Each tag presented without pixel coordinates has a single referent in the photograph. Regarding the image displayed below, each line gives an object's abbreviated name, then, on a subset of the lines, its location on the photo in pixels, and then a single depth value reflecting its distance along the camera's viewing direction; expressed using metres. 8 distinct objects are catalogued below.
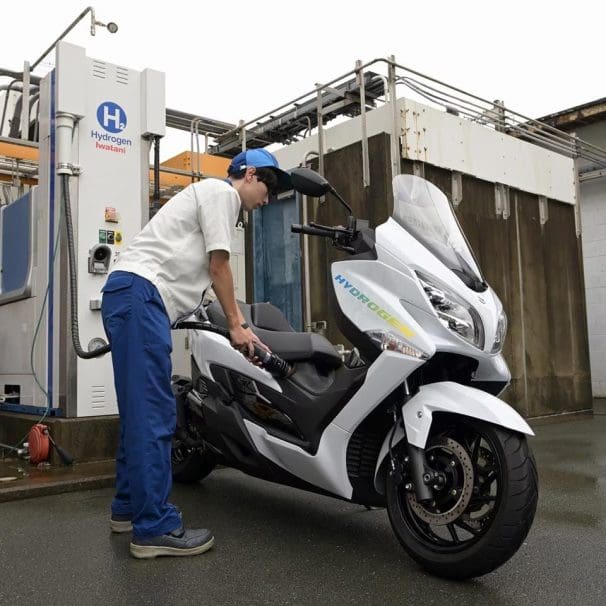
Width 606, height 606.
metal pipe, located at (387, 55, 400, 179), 6.41
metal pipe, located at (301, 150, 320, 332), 7.22
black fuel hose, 4.63
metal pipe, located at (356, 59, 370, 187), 6.55
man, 2.73
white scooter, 2.36
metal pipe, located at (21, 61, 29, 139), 6.46
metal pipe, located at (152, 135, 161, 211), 5.23
